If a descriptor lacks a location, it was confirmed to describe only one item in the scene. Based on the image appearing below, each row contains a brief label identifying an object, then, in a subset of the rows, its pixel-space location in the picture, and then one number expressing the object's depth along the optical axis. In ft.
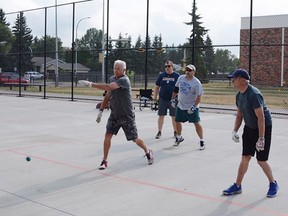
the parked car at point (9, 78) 135.23
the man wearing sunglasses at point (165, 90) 34.86
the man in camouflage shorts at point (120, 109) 23.49
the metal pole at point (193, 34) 62.71
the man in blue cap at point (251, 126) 18.48
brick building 125.69
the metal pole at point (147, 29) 67.36
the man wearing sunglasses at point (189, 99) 30.83
